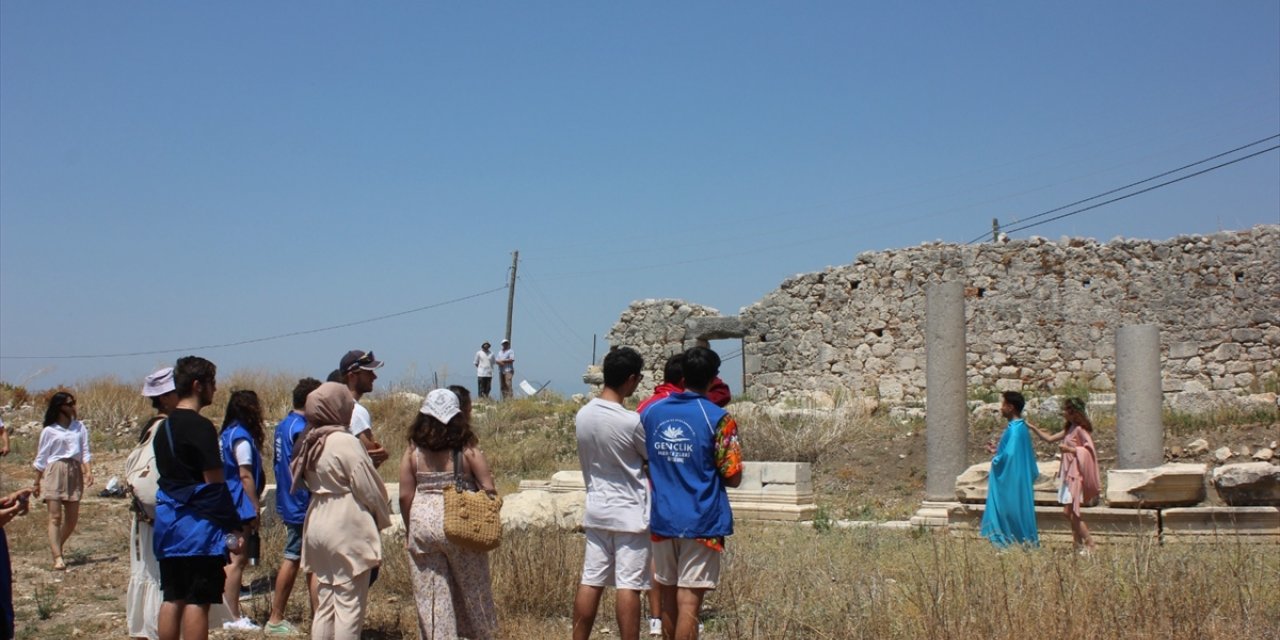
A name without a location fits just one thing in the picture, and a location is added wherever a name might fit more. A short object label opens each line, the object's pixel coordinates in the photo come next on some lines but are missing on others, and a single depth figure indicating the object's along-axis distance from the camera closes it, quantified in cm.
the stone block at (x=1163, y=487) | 968
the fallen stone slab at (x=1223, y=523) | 925
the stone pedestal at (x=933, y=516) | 1112
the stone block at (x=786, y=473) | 1184
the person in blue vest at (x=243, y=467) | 690
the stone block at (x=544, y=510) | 1027
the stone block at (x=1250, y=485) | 959
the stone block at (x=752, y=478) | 1201
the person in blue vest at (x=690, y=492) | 573
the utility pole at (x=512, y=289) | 3838
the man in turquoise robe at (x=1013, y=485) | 966
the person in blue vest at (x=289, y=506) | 725
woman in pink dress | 961
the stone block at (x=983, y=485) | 1077
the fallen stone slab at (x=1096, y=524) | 972
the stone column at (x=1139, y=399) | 1183
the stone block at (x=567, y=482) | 1269
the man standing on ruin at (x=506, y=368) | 2658
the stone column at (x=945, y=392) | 1220
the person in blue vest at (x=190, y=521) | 552
